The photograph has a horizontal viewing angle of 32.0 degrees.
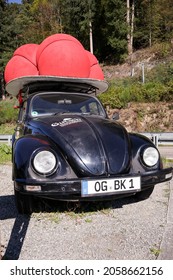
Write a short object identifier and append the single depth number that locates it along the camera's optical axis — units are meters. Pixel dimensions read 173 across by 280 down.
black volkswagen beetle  3.29
